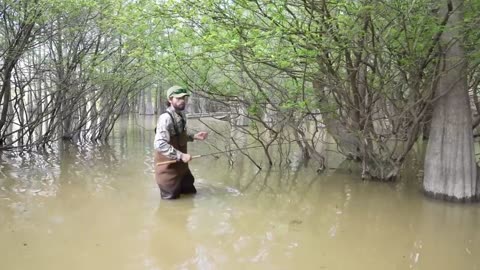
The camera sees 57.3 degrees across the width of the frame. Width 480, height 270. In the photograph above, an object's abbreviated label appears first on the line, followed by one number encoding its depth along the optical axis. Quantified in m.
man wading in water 6.19
